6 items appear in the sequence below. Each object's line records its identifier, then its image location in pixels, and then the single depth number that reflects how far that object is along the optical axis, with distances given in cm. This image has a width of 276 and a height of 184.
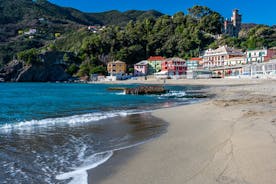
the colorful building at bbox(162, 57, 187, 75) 11006
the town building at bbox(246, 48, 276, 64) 9002
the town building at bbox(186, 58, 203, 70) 10945
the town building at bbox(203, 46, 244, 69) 10038
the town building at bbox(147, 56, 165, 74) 12156
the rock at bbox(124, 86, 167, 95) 4422
